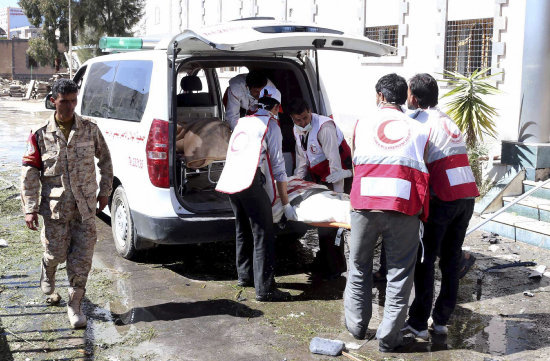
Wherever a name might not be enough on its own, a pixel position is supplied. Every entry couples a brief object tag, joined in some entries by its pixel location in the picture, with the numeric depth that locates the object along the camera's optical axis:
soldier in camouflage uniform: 5.03
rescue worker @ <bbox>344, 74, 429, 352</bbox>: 4.56
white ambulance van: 5.98
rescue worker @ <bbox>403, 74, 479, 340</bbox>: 4.88
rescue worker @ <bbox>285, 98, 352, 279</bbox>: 6.15
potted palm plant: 9.55
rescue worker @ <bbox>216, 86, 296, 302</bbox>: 5.64
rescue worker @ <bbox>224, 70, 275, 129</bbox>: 7.36
